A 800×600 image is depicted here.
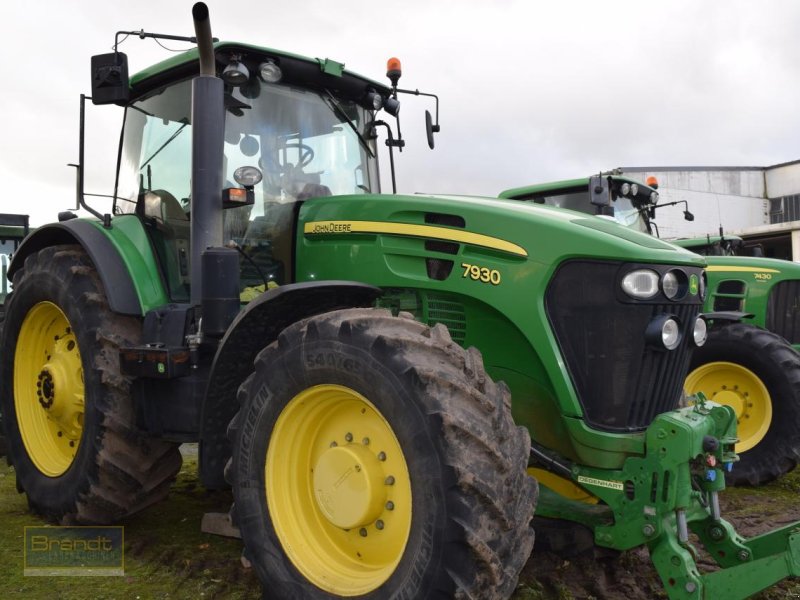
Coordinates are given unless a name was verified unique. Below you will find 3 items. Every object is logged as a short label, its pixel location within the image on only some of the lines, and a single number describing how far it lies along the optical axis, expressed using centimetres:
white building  2967
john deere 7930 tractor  250
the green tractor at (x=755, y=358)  554
